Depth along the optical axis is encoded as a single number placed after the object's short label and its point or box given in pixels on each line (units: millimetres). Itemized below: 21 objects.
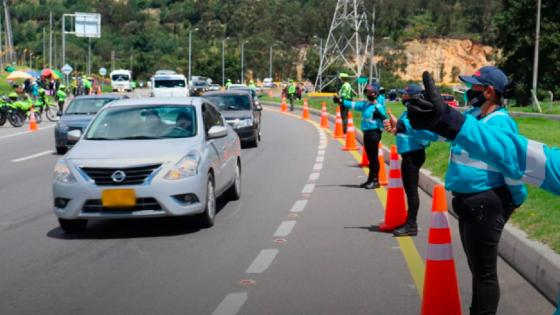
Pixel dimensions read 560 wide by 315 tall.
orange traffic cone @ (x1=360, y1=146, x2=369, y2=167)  17578
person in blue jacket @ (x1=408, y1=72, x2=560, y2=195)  3148
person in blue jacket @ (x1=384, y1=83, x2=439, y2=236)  9273
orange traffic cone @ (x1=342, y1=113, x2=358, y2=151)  21438
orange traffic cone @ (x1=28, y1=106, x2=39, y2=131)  30766
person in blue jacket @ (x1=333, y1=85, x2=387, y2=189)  12789
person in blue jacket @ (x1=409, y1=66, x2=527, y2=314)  4820
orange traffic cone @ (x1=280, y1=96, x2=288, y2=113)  50938
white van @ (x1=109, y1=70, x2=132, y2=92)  93688
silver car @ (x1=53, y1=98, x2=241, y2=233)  9211
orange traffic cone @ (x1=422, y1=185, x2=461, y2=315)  5660
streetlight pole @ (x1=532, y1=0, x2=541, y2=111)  46694
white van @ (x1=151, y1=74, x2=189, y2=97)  49919
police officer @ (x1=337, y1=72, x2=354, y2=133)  22953
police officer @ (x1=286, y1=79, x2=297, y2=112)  49062
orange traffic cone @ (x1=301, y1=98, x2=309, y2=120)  40250
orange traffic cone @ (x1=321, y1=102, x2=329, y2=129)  32656
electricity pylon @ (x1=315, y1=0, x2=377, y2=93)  64375
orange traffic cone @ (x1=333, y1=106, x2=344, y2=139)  26141
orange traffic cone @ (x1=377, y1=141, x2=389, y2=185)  14191
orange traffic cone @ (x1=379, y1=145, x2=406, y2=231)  9555
